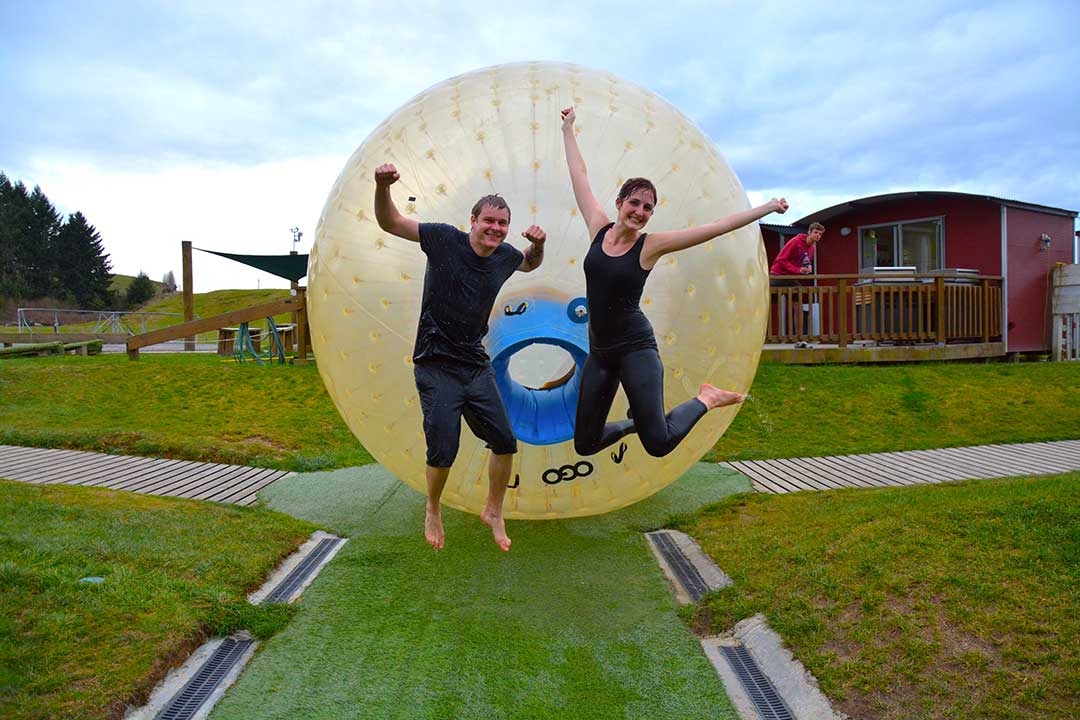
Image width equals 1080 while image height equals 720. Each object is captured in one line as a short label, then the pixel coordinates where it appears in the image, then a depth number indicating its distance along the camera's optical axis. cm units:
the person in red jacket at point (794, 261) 1210
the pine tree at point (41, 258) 6353
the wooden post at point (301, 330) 1320
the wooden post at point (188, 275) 1725
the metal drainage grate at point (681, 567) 449
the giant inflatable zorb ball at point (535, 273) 388
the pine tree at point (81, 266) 6331
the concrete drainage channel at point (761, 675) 318
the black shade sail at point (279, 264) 1856
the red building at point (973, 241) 1525
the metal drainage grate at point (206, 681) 318
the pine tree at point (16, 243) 6291
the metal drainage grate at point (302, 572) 438
